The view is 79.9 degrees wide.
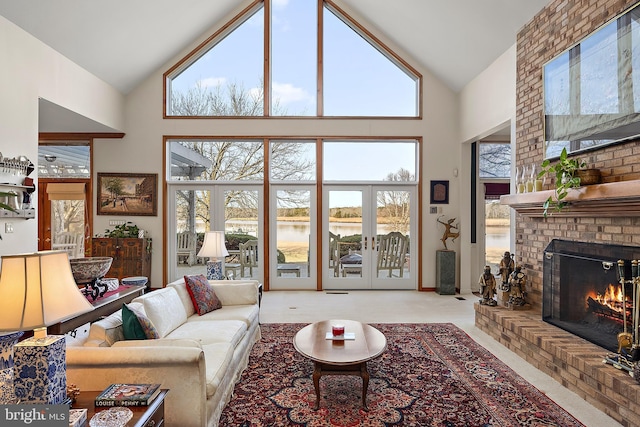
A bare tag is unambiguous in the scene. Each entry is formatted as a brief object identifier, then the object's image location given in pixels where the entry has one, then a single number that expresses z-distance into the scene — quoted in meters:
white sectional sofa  2.05
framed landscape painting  6.66
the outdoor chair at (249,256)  6.76
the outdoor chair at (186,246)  6.78
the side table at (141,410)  1.59
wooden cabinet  6.38
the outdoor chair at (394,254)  6.91
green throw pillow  2.49
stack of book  1.71
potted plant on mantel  3.26
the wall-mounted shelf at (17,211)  4.00
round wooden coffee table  2.69
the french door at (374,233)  6.89
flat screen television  2.94
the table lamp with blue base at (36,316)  1.47
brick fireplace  2.76
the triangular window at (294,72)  6.86
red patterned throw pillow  3.75
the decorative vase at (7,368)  1.56
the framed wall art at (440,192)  6.80
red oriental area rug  2.56
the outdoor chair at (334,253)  6.88
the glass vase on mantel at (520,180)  4.23
